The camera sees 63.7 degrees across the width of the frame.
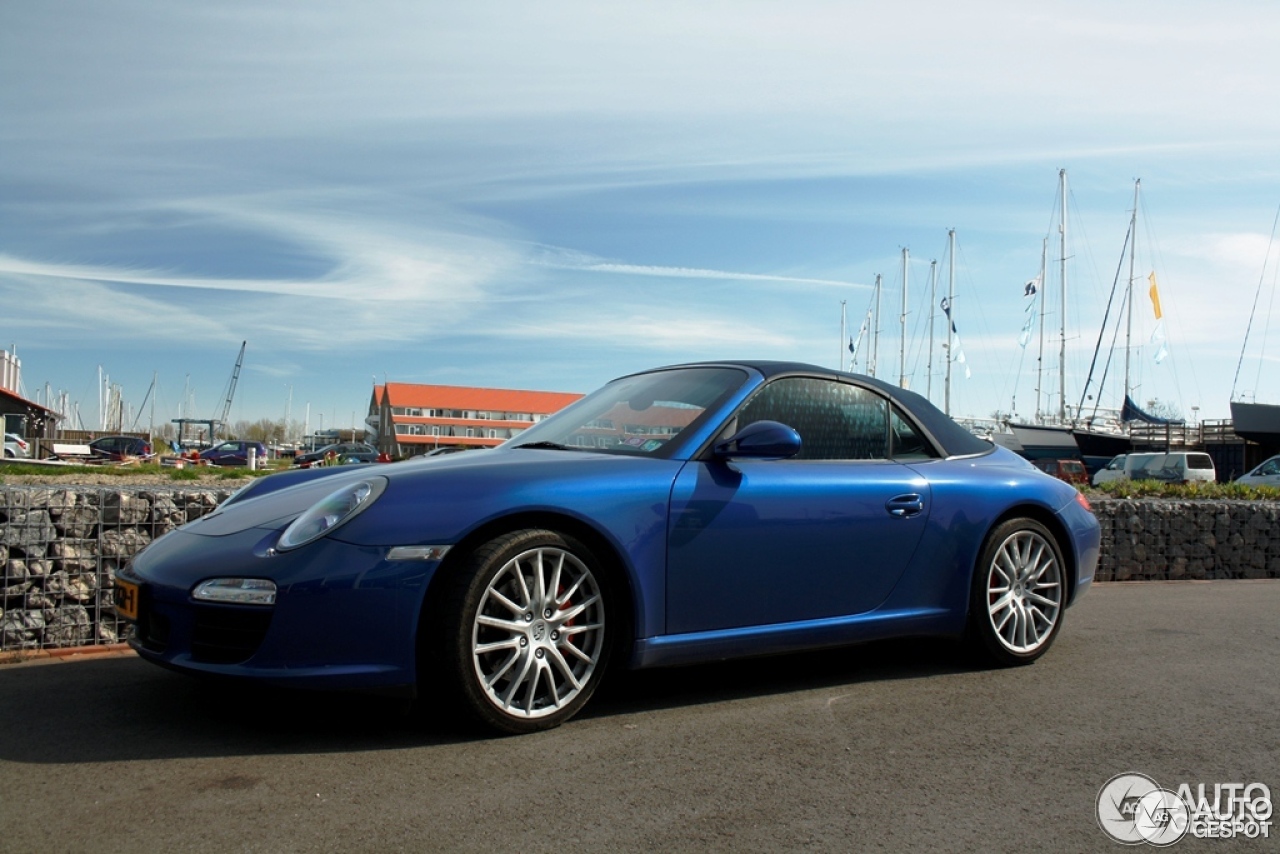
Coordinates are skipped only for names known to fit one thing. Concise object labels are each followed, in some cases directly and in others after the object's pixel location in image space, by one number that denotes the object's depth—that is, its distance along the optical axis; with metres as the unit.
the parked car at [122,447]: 38.59
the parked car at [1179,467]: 26.95
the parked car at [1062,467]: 23.72
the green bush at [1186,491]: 10.37
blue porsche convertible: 3.26
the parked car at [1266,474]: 22.17
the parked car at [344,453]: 32.25
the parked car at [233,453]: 45.22
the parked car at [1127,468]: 29.26
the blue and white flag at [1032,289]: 43.18
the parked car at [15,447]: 32.46
